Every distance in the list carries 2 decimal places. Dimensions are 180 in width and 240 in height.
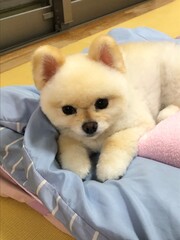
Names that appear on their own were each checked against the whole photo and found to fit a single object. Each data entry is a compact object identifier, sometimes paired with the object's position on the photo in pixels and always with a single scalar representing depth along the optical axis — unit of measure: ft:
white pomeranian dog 2.41
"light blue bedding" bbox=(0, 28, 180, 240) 2.11
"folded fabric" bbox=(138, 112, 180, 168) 2.59
